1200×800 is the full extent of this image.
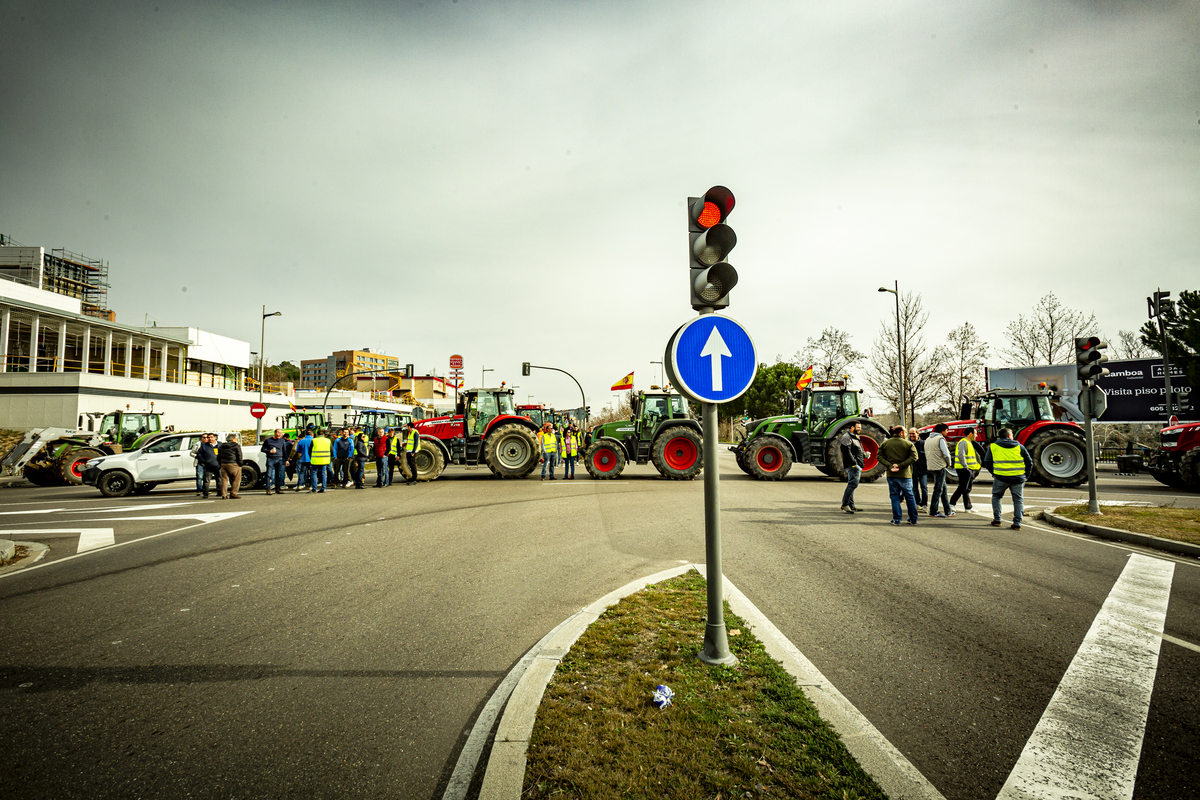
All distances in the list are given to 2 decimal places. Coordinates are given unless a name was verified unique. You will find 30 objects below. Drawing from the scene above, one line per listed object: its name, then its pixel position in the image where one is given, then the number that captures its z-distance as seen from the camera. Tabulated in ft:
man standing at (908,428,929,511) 36.83
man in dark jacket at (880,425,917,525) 31.14
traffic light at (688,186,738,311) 12.44
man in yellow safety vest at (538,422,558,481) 58.34
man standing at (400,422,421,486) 56.08
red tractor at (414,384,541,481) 57.93
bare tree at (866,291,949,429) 106.42
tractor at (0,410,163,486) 60.59
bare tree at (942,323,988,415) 107.24
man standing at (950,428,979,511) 35.60
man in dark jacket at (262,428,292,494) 52.85
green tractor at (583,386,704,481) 55.72
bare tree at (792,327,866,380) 132.36
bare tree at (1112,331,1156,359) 150.71
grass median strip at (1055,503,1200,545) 25.63
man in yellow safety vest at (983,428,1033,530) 30.63
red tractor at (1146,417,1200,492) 44.62
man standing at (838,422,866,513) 34.50
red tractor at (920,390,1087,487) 48.11
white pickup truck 49.83
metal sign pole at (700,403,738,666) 11.57
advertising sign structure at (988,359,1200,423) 82.58
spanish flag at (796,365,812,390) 58.03
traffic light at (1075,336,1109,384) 34.17
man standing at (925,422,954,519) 34.40
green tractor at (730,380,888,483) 53.78
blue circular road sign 11.64
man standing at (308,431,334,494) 52.31
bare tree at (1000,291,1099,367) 118.42
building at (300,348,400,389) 408.94
